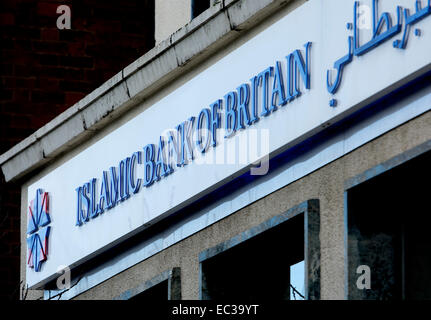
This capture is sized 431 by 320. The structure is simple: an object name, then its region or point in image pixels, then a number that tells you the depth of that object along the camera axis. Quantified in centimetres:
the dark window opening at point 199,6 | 1633
